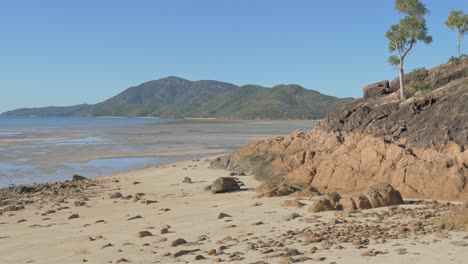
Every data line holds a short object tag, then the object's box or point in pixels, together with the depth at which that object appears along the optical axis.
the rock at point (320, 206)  14.55
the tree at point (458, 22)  31.56
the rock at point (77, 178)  26.98
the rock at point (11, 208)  18.53
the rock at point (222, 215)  15.02
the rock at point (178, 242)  11.73
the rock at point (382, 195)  14.84
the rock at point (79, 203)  19.21
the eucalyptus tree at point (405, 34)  25.80
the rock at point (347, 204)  14.57
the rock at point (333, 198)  14.85
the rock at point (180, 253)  10.65
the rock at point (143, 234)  13.04
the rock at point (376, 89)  25.28
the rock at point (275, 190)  18.34
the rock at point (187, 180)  24.51
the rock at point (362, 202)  14.58
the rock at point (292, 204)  15.80
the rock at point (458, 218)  11.05
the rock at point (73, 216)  16.70
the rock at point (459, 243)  9.74
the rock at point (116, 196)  20.88
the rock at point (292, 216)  13.87
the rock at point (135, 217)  15.86
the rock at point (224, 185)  20.53
